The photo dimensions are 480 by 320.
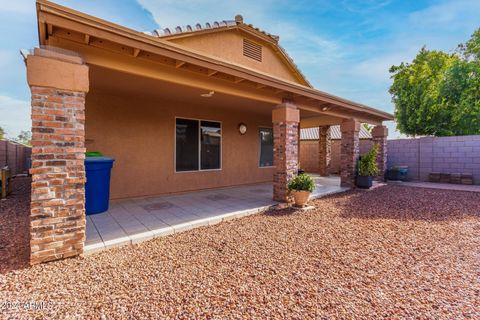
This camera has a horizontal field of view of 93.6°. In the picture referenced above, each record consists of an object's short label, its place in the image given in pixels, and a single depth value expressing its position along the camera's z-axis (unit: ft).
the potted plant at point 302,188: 17.30
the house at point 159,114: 8.95
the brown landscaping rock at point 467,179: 30.35
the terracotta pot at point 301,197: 17.33
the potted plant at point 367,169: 26.08
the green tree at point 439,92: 39.63
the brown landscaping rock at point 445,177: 31.99
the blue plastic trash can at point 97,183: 13.96
